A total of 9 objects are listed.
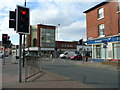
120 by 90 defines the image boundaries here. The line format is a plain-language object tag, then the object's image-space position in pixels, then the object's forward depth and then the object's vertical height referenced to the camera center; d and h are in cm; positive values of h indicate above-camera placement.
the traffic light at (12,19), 537 +139
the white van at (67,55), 3071 -282
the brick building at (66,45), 4896 +26
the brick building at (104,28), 1479 +276
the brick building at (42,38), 4386 +324
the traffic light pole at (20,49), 530 -18
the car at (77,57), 2549 -285
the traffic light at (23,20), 524 +131
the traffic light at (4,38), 1167 +86
